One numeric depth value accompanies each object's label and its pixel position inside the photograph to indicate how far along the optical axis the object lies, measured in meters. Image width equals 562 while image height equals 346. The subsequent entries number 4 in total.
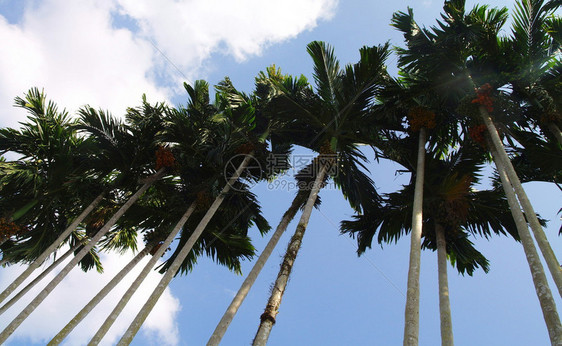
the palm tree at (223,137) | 9.77
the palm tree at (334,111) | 8.99
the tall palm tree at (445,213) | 8.59
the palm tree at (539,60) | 7.73
